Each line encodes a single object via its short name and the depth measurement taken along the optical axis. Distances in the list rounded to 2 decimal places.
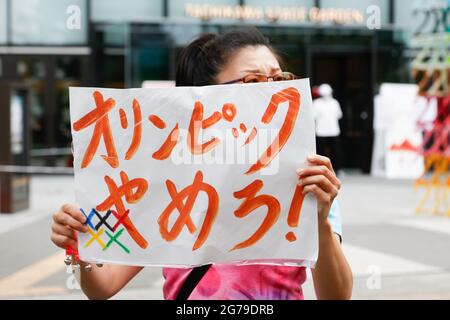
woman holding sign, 1.94
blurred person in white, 16.61
